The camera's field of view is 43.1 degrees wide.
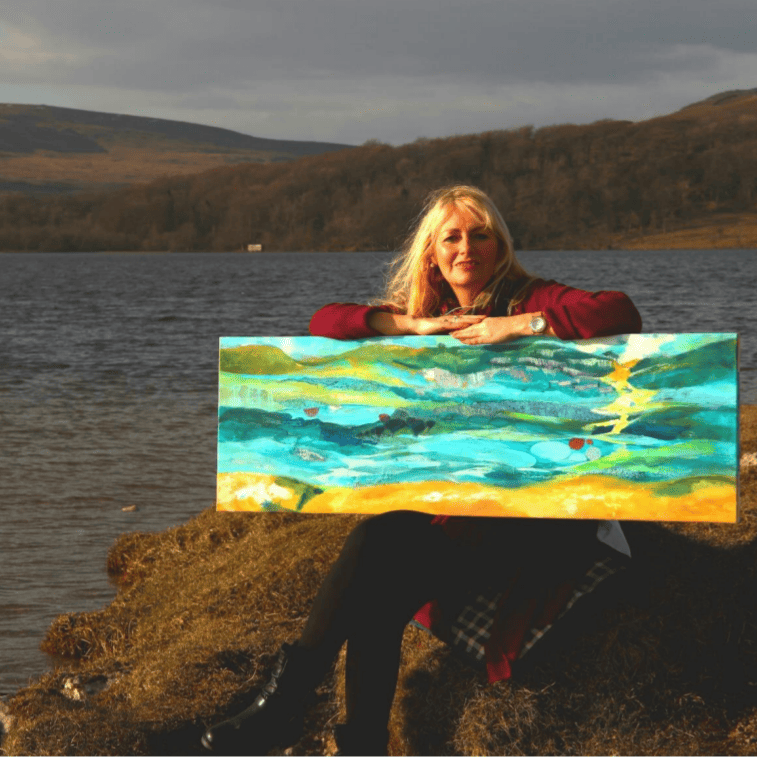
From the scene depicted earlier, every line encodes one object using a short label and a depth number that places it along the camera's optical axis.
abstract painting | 3.63
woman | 3.47
